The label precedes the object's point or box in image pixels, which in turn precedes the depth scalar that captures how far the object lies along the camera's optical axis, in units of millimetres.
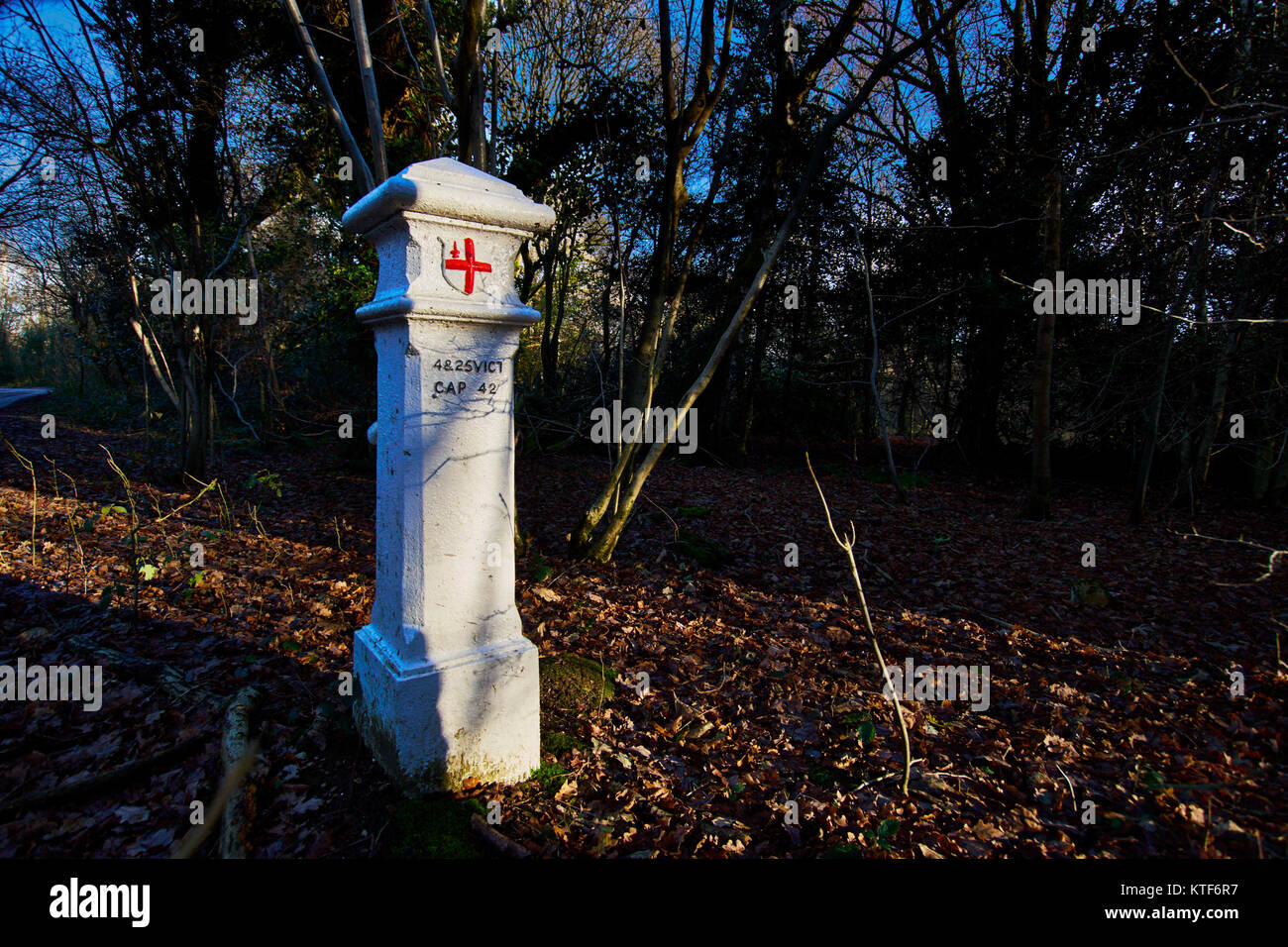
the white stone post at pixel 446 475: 2447
